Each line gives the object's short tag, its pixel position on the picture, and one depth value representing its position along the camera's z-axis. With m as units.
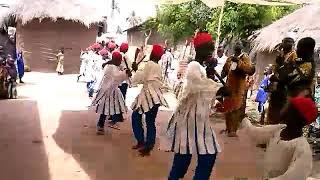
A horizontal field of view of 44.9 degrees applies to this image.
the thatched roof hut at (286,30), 8.92
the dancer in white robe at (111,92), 6.54
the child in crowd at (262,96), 8.98
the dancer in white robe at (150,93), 5.46
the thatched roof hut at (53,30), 16.09
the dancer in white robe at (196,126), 3.75
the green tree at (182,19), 14.73
